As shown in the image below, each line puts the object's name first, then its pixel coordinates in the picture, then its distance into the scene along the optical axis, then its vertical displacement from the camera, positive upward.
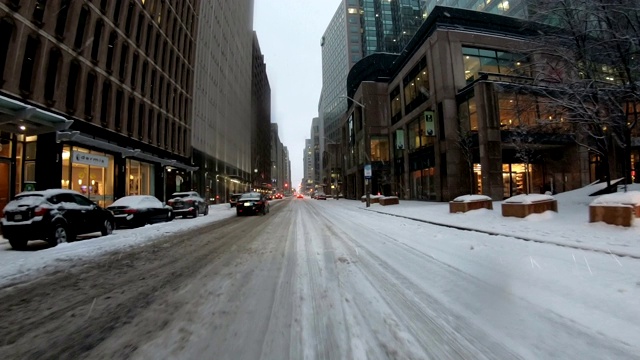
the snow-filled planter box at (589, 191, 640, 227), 7.40 -0.57
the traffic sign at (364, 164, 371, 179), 26.42 +1.97
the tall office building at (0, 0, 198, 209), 14.51 +6.89
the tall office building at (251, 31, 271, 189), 92.62 +26.52
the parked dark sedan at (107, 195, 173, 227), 13.73 -0.55
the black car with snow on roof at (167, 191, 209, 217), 19.20 -0.41
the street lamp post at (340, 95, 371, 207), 26.64 +0.65
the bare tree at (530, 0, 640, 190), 9.79 +4.61
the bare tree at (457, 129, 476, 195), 24.41 +3.76
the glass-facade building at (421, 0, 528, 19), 34.59 +25.89
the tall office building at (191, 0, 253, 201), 41.91 +17.61
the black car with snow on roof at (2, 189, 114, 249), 8.21 -0.47
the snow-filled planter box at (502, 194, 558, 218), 10.86 -0.60
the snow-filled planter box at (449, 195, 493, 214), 13.93 -0.60
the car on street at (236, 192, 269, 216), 20.39 -0.59
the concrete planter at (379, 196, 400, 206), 25.45 -0.72
